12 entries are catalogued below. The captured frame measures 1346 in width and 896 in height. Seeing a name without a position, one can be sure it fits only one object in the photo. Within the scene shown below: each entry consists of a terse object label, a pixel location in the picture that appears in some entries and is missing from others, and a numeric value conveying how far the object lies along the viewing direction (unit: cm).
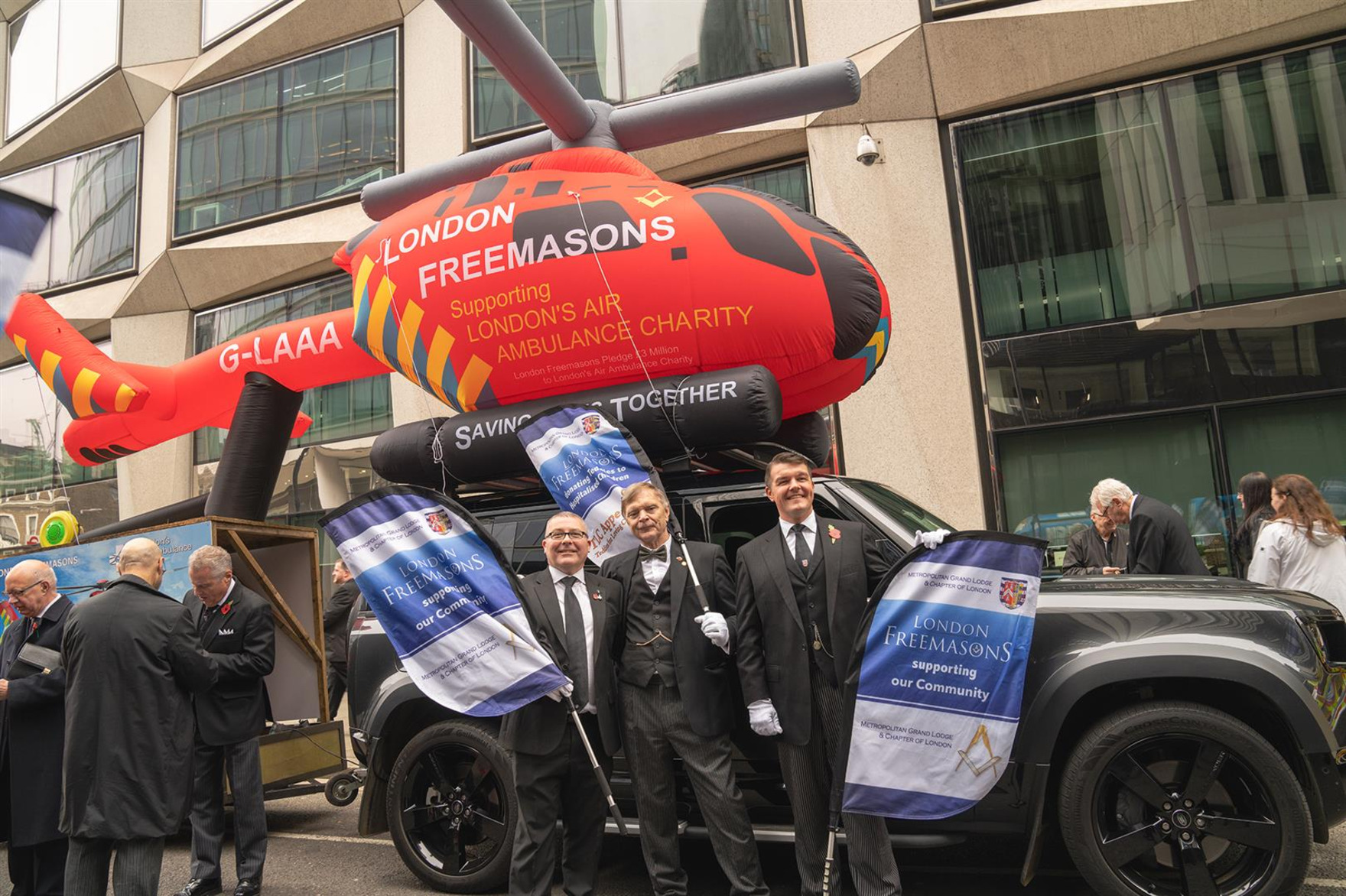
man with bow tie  426
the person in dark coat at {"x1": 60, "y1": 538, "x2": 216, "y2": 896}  431
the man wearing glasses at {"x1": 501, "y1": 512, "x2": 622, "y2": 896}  436
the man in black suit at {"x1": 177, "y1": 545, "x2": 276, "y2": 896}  535
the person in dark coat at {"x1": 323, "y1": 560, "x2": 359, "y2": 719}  927
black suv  383
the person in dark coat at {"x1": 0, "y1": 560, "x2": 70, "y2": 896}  473
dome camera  1224
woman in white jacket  602
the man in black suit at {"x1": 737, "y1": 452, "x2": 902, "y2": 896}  423
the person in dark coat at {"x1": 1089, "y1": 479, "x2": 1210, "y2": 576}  654
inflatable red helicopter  572
